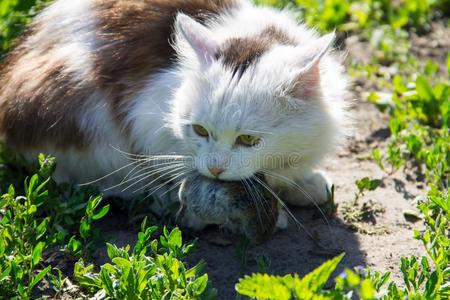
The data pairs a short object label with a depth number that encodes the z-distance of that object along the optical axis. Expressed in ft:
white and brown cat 10.65
